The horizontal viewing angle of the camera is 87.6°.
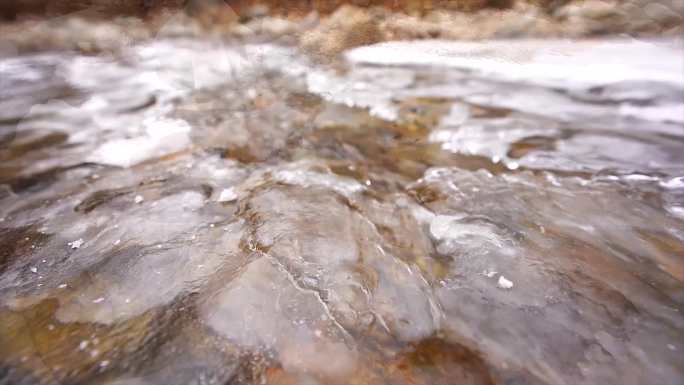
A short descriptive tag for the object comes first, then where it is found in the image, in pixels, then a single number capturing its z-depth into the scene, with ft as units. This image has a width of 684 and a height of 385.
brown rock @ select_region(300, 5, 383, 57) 16.44
